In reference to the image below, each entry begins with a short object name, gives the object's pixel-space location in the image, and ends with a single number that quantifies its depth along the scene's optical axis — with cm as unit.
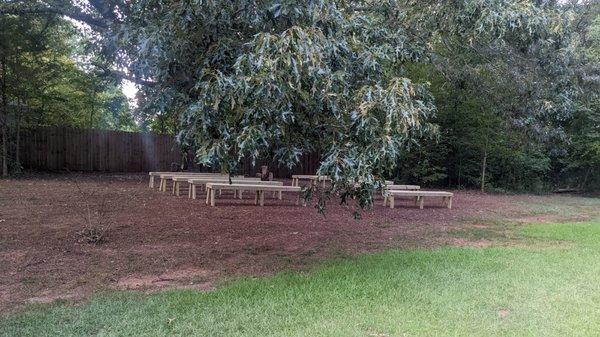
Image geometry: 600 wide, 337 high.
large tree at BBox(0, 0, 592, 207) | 393
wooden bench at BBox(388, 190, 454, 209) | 1127
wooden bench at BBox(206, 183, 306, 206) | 992
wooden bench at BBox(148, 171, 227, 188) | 1349
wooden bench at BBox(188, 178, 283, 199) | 1084
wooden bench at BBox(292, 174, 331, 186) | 1389
